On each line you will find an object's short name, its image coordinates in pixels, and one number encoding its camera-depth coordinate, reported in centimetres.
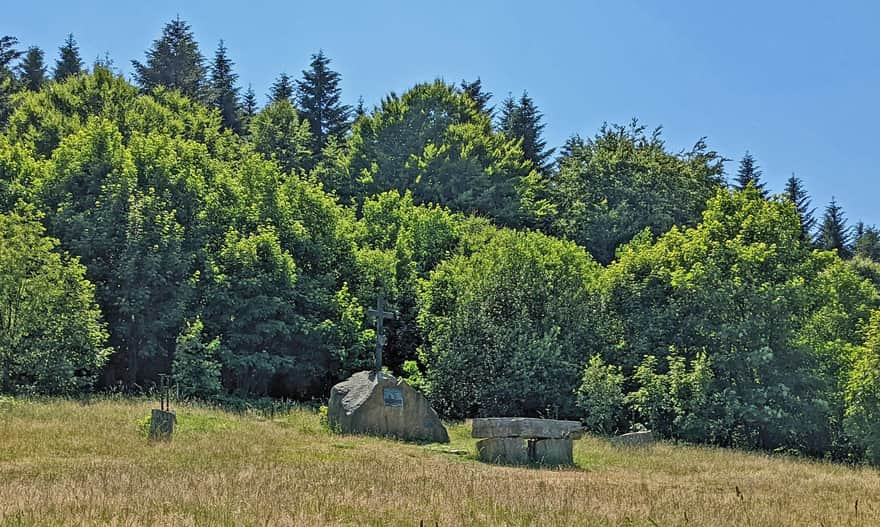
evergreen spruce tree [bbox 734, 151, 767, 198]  7450
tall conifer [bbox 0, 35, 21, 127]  5656
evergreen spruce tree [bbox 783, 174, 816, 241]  7469
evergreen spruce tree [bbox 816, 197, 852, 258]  7712
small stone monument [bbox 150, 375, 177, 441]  1883
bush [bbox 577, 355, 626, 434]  2902
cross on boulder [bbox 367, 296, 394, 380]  2485
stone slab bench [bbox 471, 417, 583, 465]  2009
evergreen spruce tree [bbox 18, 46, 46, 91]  6758
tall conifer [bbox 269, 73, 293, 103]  7319
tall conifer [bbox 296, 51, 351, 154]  6372
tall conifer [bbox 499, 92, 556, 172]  6382
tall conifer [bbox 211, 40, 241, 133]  6600
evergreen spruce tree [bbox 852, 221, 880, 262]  7694
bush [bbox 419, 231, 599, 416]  3131
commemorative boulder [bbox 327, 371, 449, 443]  2298
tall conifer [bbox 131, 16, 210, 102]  6438
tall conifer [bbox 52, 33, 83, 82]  6581
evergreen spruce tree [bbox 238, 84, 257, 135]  7262
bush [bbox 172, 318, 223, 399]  2984
